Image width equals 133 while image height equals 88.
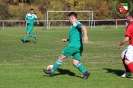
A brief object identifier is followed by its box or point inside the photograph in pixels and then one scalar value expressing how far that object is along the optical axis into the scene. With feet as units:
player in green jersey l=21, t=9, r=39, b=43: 86.74
